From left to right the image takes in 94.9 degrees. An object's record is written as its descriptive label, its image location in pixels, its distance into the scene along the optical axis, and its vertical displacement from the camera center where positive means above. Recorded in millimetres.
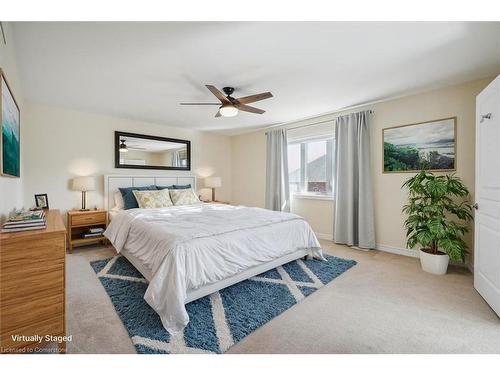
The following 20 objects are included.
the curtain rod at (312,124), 4197 +1141
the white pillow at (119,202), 4039 -332
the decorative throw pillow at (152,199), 3885 -274
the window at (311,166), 4445 +329
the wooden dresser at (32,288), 1253 -609
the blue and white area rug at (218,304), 1618 -1108
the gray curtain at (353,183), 3672 -15
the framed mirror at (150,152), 4371 +640
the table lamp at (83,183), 3680 -4
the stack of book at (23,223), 1376 -247
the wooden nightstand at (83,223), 3518 -643
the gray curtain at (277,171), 4867 +243
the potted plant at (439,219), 2676 -468
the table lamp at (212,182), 5219 +16
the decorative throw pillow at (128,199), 3949 -277
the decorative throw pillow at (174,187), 4464 -83
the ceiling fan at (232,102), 2632 +981
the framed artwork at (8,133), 1620 +429
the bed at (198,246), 1853 -665
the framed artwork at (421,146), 3021 +503
